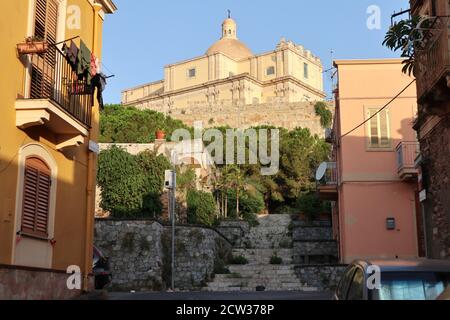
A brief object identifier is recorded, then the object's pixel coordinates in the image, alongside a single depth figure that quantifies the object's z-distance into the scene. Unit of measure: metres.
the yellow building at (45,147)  10.30
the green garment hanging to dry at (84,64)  12.48
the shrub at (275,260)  25.62
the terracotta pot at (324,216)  35.16
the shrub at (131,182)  28.48
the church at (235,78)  71.69
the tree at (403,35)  10.71
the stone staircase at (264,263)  21.89
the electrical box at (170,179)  22.67
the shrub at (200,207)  30.20
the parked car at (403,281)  5.81
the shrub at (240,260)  25.50
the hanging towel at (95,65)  13.57
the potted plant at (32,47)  10.66
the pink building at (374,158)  22.02
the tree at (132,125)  43.91
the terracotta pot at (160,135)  32.22
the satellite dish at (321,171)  26.70
